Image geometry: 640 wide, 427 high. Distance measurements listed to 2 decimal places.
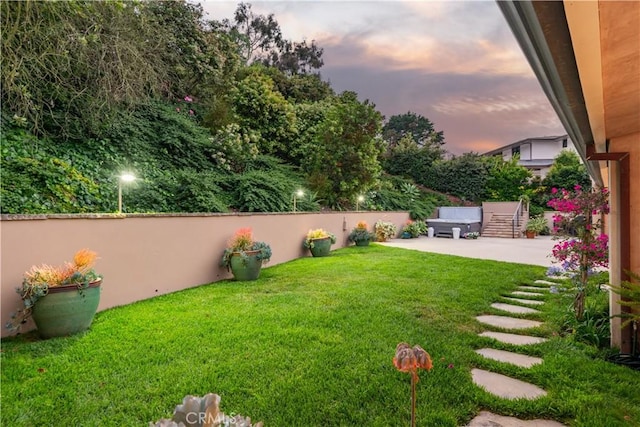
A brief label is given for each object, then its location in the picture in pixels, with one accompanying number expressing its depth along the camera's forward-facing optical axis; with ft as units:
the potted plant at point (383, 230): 41.93
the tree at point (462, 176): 60.08
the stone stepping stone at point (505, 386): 7.52
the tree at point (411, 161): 64.64
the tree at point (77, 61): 15.78
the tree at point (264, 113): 38.58
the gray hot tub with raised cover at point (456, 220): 50.08
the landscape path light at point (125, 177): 15.24
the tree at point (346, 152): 37.29
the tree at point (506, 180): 56.49
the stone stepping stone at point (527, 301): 15.33
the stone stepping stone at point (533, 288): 17.98
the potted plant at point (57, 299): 10.44
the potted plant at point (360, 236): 36.27
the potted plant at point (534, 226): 47.88
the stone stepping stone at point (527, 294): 16.61
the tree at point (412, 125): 116.06
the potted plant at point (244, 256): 19.53
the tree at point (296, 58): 72.33
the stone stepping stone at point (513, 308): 14.08
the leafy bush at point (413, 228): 48.21
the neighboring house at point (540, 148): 88.58
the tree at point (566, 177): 54.54
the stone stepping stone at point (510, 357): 9.23
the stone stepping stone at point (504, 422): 6.47
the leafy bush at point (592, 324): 10.49
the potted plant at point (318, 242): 29.09
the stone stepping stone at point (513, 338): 10.72
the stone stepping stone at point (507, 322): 12.27
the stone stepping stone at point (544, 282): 19.07
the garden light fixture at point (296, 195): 29.60
